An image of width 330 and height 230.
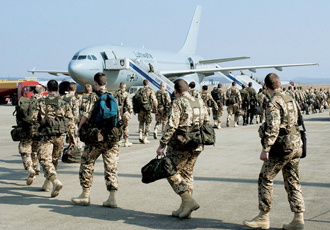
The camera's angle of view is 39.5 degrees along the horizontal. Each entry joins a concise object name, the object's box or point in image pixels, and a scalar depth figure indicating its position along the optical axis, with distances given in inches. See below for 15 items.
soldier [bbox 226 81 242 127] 792.3
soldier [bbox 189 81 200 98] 622.2
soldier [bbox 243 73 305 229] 207.0
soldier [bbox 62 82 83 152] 381.4
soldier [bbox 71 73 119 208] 257.3
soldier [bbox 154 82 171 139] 587.8
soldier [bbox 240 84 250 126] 840.9
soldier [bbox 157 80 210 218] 229.0
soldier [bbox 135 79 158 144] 556.4
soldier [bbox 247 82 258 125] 851.4
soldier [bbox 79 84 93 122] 416.8
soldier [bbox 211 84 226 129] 775.7
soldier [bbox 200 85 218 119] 726.5
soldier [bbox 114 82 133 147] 504.4
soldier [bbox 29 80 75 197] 285.9
